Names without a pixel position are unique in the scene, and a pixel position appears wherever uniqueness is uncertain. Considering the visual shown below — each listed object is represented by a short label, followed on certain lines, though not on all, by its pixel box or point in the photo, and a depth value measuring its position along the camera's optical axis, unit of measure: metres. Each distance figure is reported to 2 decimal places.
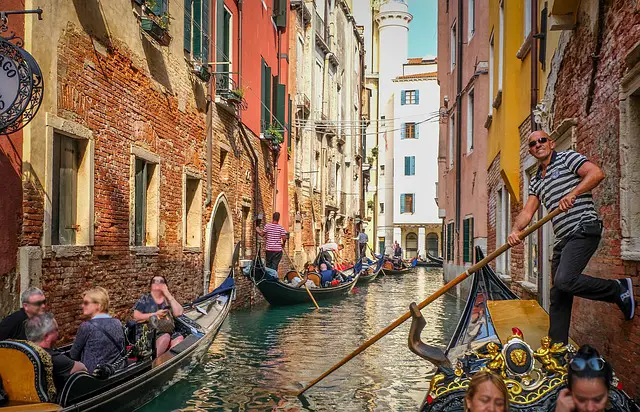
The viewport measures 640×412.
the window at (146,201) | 7.55
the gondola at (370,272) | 16.97
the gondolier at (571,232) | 3.59
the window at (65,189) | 5.81
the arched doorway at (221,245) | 10.59
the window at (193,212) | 9.43
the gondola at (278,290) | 10.88
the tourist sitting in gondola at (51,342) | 3.78
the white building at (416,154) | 33.31
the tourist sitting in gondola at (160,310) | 5.58
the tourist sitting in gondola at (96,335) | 4.33
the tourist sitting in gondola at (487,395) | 2.34
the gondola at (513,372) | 3.04
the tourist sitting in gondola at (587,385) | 2.34
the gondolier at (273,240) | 12.18
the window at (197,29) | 8.80
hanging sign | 4.34
